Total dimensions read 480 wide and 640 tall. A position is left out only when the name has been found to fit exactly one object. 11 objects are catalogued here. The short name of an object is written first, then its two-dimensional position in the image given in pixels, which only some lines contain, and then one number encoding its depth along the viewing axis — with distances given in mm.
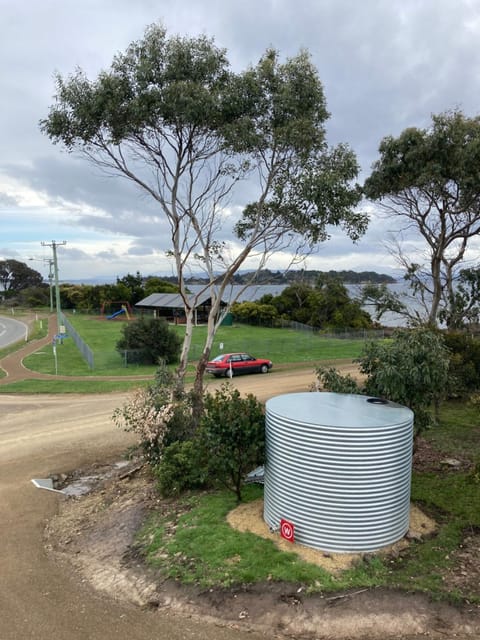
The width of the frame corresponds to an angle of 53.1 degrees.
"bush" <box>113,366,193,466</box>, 10547
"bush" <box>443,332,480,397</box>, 17797
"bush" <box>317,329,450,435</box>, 9672
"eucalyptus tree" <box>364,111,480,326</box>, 20109
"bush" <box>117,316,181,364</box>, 31266
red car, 26797
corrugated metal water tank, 7027
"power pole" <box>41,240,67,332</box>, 49062
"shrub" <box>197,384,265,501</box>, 8539
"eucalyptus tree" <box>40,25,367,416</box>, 12812
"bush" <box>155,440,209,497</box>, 9859
